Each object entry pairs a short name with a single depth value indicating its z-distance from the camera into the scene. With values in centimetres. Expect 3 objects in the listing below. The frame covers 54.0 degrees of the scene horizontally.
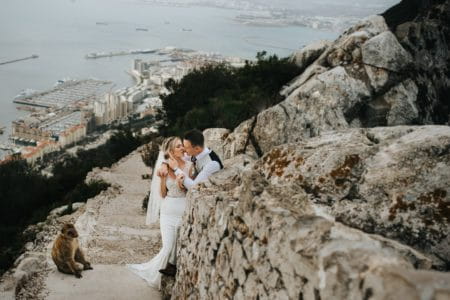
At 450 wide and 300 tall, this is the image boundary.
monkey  459
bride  406
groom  381
